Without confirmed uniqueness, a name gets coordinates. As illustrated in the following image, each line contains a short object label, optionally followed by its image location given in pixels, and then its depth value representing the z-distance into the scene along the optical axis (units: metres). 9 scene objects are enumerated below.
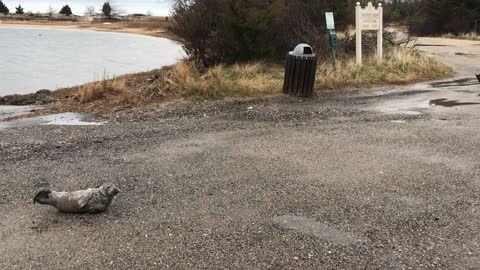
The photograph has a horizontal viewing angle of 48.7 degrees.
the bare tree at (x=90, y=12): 138.55
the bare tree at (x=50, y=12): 129.09
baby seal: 4.71
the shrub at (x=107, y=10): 121.44
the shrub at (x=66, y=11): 131.75
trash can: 10.75
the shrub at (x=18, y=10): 130.14
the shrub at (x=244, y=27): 14.42
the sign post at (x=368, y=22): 13.96
